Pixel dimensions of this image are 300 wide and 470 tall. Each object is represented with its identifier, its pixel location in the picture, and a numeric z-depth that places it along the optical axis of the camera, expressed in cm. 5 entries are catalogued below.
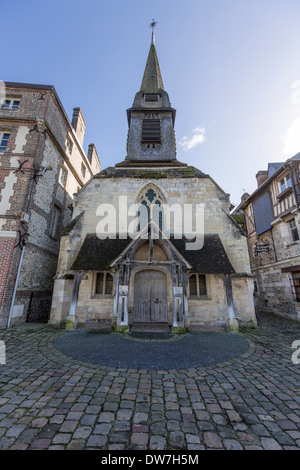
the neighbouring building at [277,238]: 1116
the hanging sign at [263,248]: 1377
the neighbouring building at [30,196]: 886
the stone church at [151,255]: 819
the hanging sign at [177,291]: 780
